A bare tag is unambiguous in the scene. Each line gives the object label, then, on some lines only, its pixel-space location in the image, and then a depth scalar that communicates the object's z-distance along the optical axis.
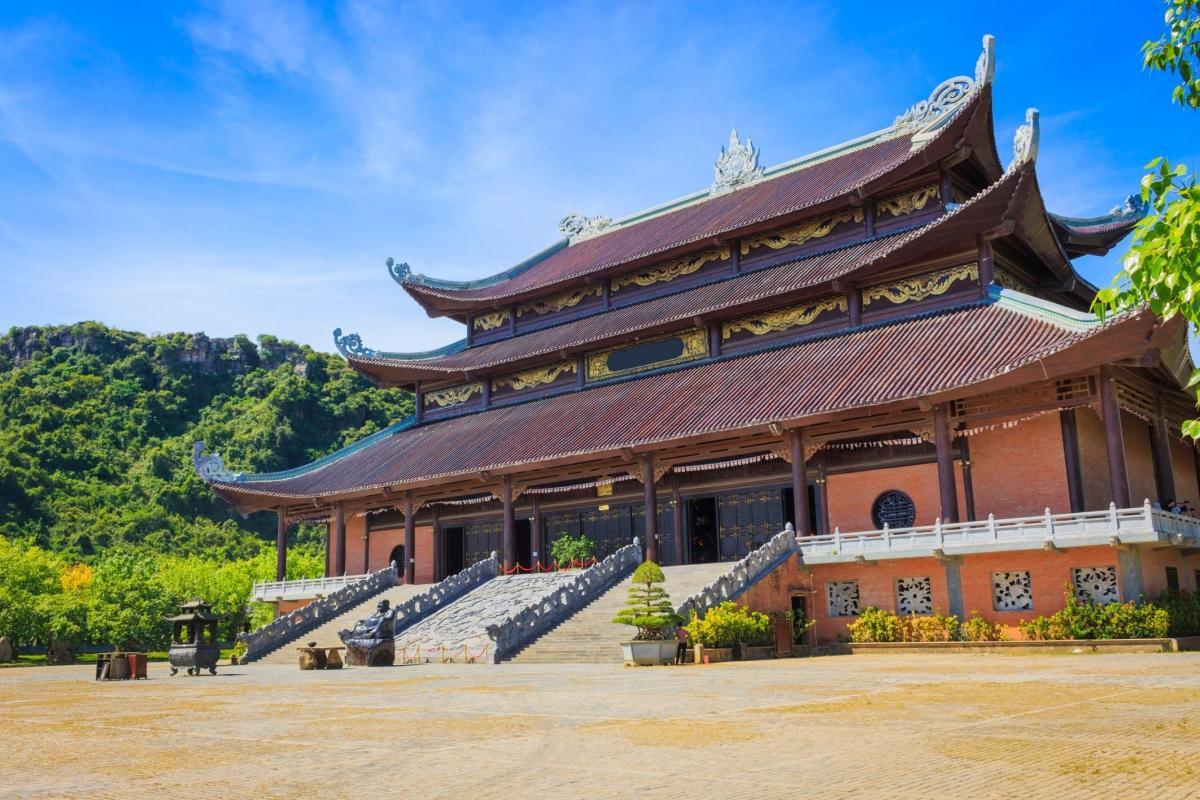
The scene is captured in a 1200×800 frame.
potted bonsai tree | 18.53
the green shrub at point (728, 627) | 19.50
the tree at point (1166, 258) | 4.44
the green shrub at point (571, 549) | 30.72
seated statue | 22.48
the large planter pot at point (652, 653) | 18.47
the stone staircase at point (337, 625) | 26.55
